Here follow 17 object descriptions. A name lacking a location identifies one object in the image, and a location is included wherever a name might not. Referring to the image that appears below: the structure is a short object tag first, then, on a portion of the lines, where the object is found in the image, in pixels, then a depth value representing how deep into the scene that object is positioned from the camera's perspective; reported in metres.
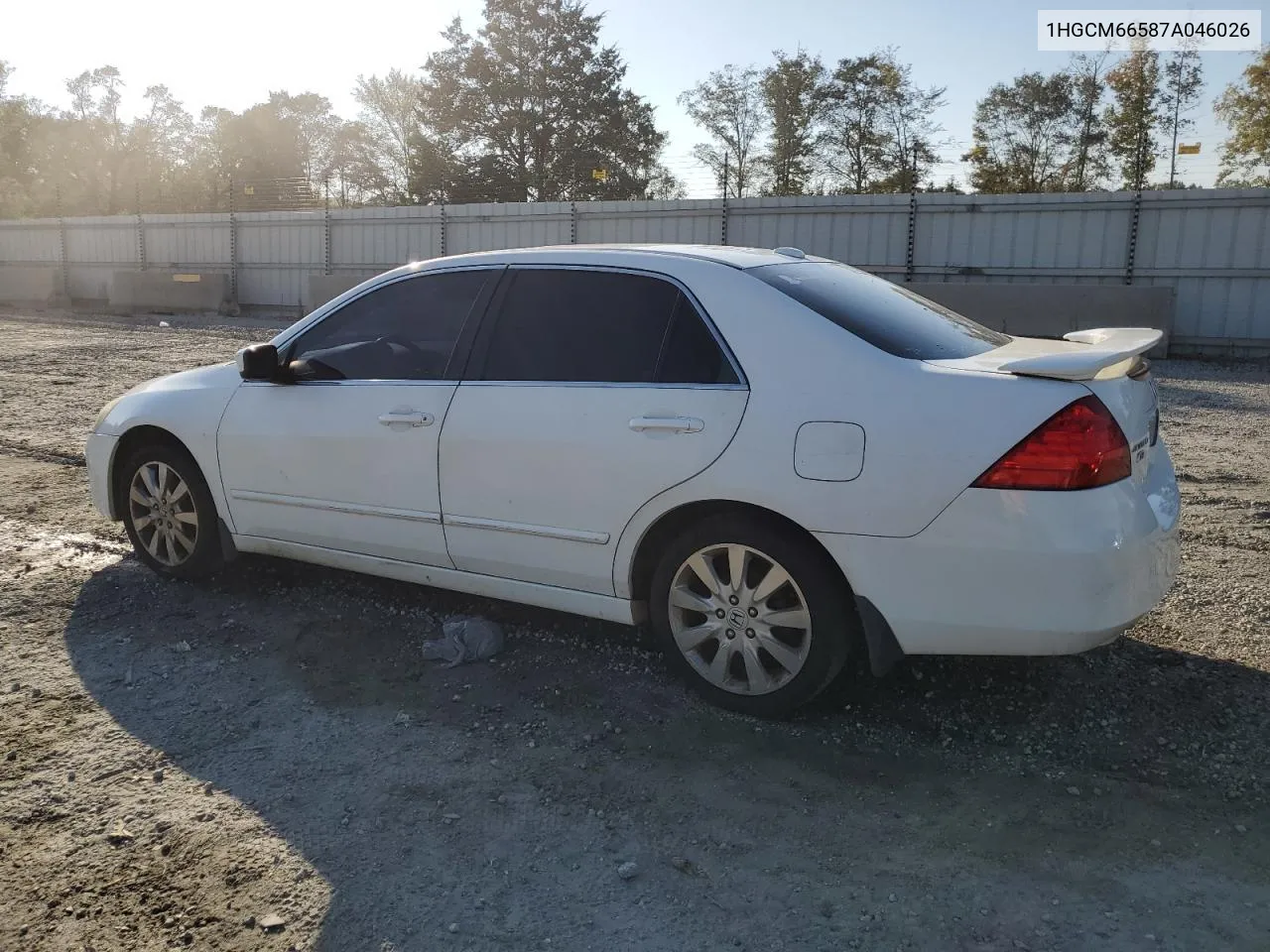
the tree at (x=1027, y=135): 33.25
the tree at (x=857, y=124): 36.50
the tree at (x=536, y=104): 42.53
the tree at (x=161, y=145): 58.81
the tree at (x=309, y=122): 57.34
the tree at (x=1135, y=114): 29.86
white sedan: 3.01
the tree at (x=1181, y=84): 29.03
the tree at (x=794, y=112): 37.81
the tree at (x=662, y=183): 33.19
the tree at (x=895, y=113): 34.75
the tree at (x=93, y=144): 60.34
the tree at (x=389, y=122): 51.84
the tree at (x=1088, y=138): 32.03
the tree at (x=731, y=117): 39.47
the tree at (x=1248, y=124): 29.19
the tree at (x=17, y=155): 57.81
